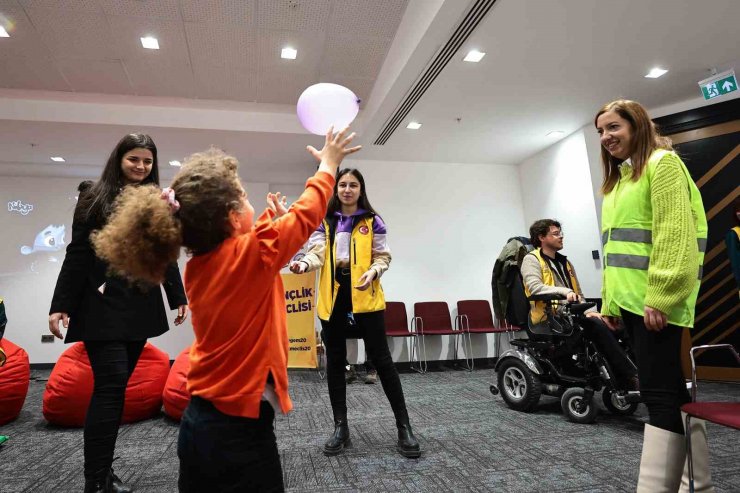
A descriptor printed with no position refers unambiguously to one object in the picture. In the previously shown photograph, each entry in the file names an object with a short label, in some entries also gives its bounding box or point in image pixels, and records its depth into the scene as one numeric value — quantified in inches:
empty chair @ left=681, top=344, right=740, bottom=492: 42.3
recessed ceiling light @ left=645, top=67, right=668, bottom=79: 150.9
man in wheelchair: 98.2
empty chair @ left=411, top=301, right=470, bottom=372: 217.0
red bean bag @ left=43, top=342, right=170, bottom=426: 102.4
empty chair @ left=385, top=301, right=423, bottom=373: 210.7
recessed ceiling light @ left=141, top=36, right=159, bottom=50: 146.2
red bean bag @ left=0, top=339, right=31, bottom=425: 107.6
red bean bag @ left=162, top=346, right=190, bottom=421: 105.2
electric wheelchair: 98.2
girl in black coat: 55.6
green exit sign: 148.9
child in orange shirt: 32.5
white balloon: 53.7
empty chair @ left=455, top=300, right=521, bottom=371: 223.3
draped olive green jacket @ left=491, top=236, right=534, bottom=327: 117.6
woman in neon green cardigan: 42.8
